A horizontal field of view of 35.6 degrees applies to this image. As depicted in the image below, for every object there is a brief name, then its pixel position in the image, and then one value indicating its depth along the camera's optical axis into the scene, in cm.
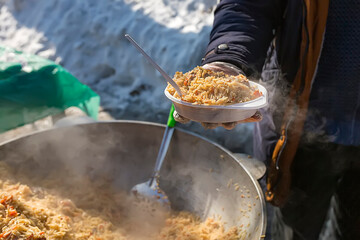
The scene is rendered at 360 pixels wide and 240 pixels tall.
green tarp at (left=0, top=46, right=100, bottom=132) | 147
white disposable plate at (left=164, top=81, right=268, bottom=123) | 91
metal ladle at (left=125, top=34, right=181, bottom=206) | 118
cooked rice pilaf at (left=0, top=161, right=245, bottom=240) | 98
